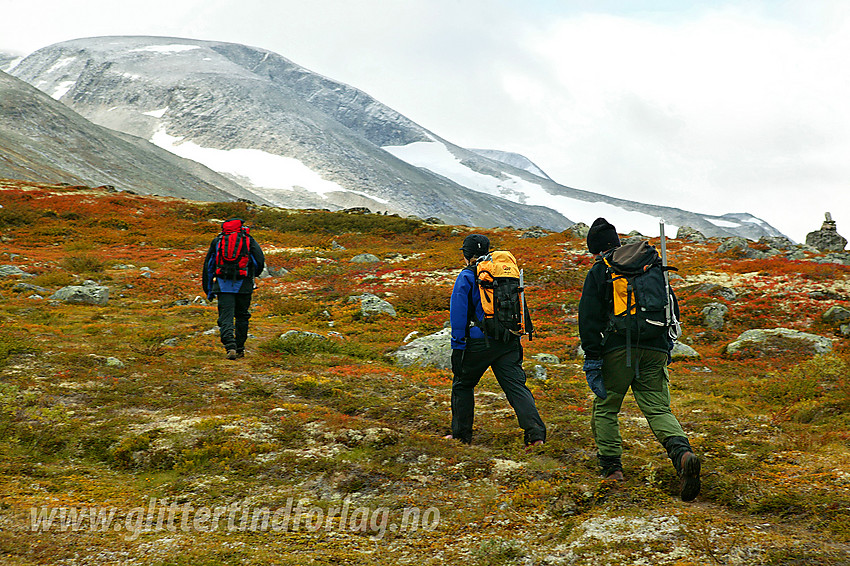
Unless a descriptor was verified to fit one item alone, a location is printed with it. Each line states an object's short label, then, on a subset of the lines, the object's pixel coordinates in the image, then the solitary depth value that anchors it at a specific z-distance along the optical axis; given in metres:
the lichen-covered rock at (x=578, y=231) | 39.62
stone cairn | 40.72
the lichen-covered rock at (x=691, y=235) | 45.65
